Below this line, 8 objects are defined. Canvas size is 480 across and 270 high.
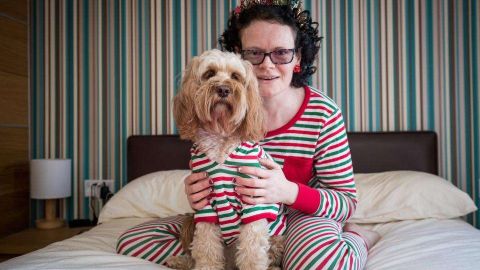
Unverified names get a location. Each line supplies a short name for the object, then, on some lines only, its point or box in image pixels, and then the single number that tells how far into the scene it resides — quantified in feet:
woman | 4.32
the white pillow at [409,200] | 6.73
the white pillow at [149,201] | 7.40
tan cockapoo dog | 4.04
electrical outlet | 9.57
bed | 4.36
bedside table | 7.38
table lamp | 8.63
